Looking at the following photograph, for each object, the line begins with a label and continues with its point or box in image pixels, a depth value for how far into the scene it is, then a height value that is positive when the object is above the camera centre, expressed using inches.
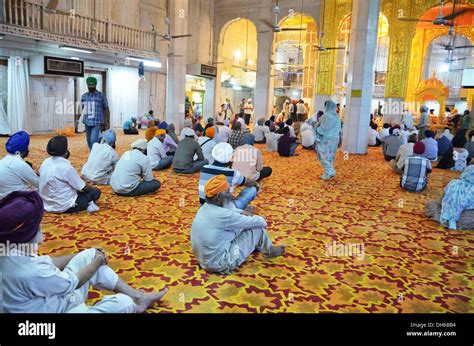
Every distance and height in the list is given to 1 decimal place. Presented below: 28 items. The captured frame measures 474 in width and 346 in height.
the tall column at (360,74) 381.7 +48.9
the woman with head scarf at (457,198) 155.9 -29.8
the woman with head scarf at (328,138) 256.2 -11.4
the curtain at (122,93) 546.0 +26.7
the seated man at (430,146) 290.7 -15.6
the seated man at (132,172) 187.3 -29.6
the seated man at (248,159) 212.2 -23.7
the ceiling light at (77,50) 418.7 +67.2
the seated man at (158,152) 260.7 -26.7
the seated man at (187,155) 243.6 -26.3
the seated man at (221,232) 102.8 -32.6
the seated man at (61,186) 147.9 -30.8
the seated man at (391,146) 339.6 -19.7
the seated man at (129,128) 493.7 -21.0
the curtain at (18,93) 413.4 +14.4
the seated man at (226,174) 146.3 -22.8
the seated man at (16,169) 137.6 -22.7
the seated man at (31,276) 61.8 -28.7
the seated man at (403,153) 262.8 -20.2
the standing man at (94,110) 259.0 -0.1
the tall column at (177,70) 474.0 +56.7
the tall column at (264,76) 603.5 +65.8
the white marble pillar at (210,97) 684.7 +32.6
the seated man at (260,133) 442.0 -17.7
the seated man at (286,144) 347.5 -23.1
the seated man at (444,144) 332.8 -15.8
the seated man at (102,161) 207.3 -27.7
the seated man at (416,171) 220.5 -27.2
